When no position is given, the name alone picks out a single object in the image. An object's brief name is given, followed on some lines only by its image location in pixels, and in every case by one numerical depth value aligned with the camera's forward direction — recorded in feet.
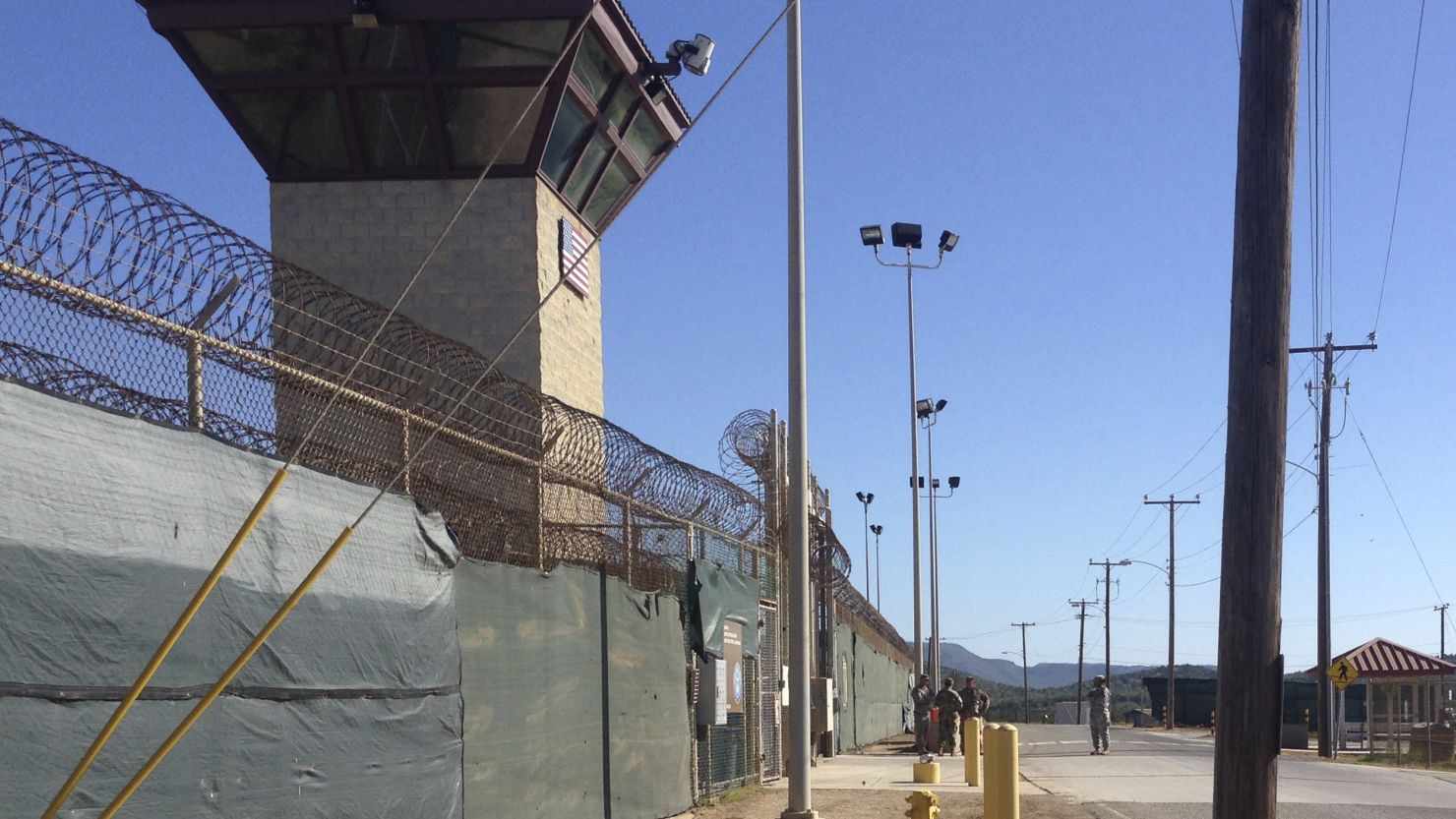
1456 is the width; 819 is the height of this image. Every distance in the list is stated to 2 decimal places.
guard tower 68.33
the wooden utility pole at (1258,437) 27.94
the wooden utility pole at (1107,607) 289.12
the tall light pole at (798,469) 44.60
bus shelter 117.19
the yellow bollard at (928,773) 61.72
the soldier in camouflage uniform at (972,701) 92.38
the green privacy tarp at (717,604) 46.98
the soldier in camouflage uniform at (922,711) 89.97
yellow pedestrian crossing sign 113.60
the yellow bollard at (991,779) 39.34
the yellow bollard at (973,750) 65.00
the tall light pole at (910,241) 111.96
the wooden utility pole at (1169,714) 196.65
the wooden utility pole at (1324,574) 118.62
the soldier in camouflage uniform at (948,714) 91.25
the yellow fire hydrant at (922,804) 34.35
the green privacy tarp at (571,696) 30.04
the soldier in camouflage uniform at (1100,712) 94.02
